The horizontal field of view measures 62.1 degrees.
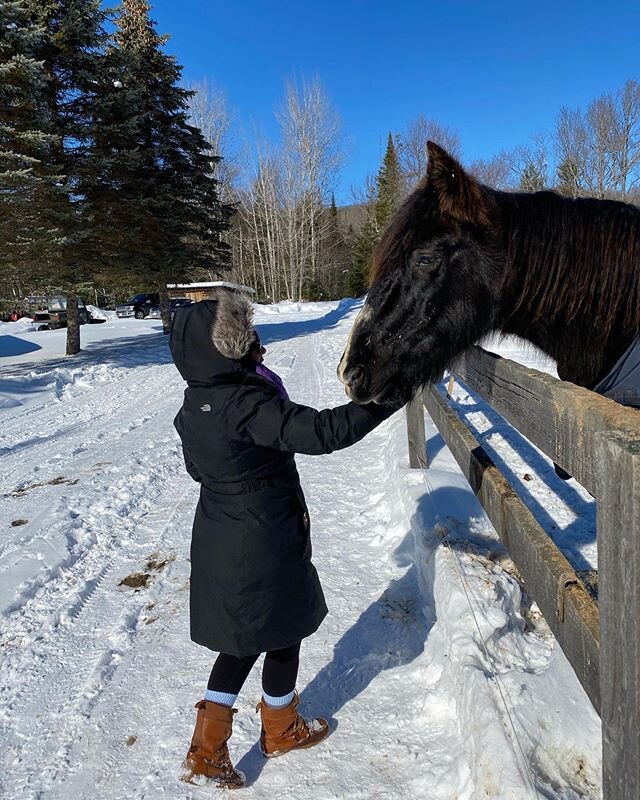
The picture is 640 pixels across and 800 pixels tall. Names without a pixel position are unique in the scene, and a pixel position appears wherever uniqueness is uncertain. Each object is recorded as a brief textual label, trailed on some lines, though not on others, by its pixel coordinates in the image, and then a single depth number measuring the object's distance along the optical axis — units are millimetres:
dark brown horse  2197
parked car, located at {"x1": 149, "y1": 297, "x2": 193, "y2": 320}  33588
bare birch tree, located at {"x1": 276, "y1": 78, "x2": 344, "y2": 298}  38156
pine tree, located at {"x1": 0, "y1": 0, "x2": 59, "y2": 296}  10742
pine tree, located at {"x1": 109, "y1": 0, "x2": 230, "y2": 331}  17581
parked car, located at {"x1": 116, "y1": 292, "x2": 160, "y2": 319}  36406
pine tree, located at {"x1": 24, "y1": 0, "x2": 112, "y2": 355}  12883
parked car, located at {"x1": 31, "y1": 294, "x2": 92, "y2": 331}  30172
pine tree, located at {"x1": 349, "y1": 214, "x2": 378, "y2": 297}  42062
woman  2047
